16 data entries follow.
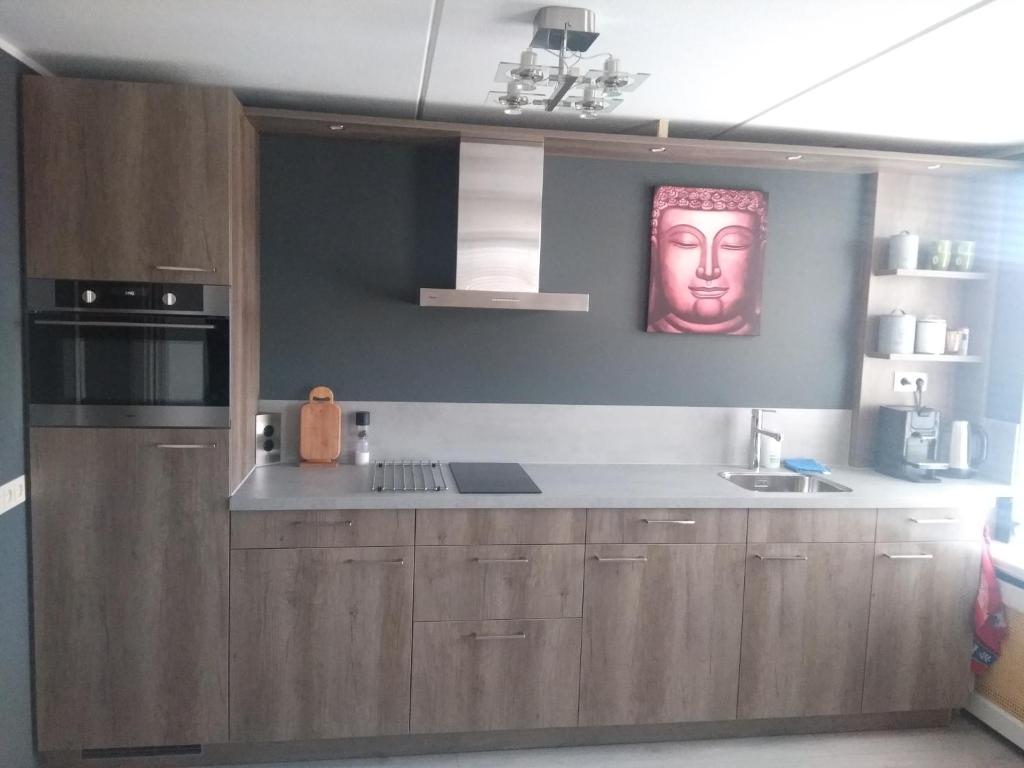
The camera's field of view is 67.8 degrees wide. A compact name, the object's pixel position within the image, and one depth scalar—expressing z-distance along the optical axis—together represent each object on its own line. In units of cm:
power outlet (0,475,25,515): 230
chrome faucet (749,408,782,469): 334
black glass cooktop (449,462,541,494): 275
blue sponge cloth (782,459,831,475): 323
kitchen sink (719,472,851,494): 322
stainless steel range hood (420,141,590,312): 292
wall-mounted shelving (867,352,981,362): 328
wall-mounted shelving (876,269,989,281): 325
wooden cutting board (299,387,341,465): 311
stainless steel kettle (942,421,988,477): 328
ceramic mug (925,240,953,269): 330
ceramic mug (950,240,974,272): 331
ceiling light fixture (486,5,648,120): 192
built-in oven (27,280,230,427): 245
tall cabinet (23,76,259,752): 241
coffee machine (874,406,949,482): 326
